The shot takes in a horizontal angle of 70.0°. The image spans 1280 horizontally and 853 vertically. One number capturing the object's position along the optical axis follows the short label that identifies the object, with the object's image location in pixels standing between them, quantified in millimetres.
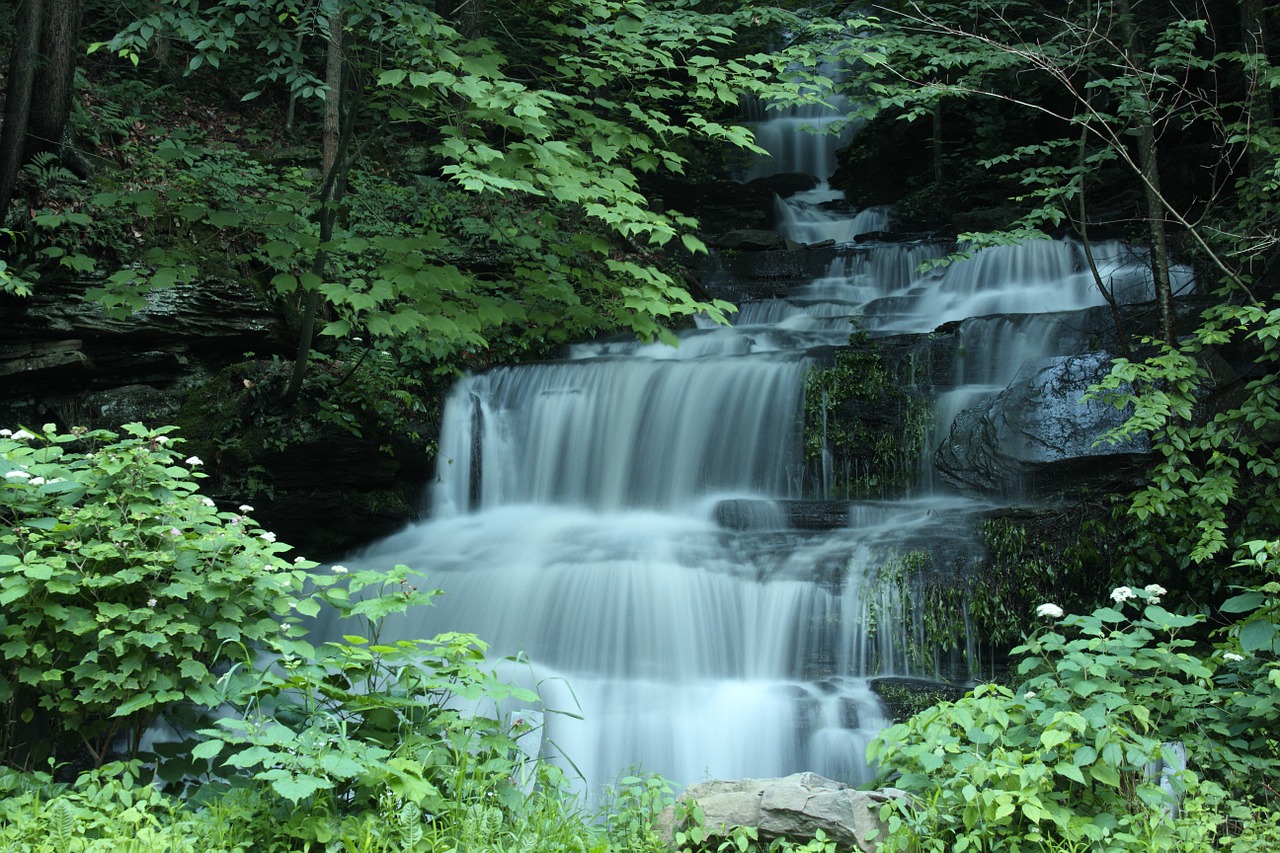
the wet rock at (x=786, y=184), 16598
